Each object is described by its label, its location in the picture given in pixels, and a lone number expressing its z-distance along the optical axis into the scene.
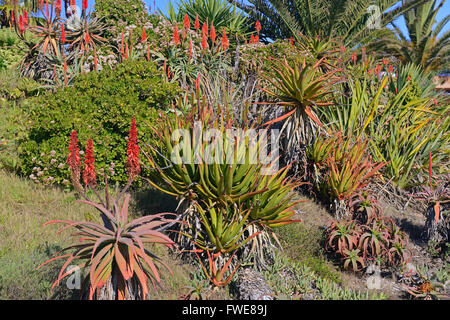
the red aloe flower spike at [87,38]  8.34
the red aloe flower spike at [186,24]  8.25
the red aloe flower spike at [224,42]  8.06
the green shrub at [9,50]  10.16
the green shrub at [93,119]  5.93
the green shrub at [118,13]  9.56
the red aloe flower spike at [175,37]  7.76
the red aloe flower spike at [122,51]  7.86
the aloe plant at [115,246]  2.71
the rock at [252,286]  3.74
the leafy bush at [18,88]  7.97
